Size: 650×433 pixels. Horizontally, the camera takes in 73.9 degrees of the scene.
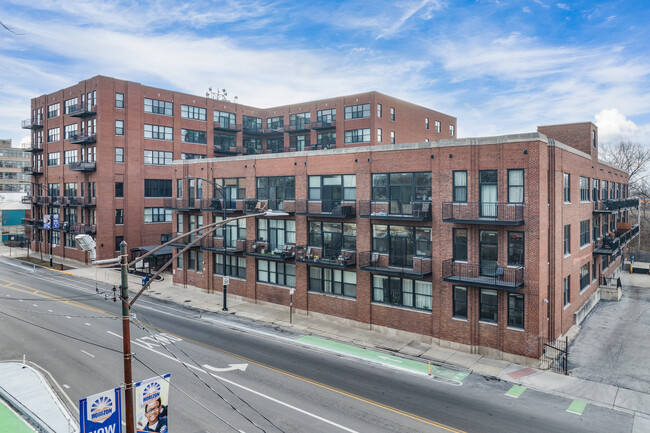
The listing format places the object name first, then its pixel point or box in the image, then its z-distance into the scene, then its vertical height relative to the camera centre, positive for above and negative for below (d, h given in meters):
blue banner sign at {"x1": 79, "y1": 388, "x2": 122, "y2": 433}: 10.83 -5.12
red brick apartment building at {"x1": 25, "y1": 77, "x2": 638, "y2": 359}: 22.14 -1.48
